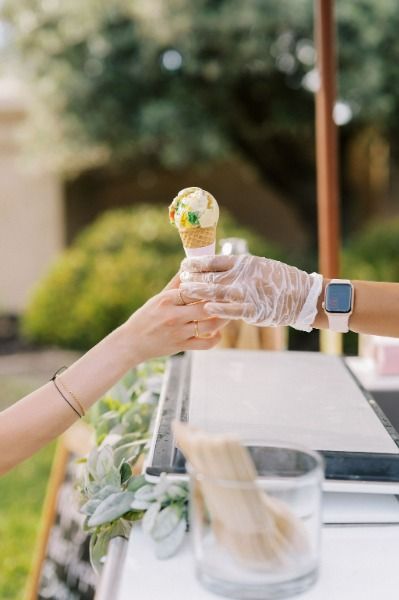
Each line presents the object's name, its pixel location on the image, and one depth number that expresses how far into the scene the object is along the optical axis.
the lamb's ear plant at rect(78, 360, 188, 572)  1.07
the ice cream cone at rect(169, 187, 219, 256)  1.46
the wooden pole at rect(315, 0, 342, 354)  2.88
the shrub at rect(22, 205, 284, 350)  7.33
